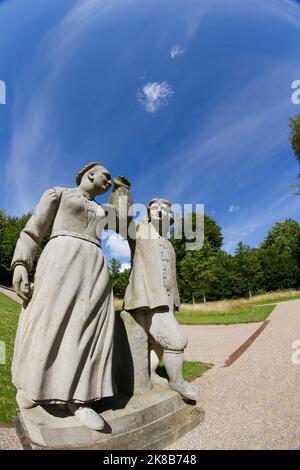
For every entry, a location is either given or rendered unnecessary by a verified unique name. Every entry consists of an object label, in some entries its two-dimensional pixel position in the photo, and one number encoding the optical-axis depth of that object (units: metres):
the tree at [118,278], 31.75
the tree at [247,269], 32.94
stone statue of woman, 2.62
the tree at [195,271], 28.62
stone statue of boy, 3.54
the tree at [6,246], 35.88
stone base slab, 2.57
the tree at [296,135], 32.54
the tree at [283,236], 52.84
